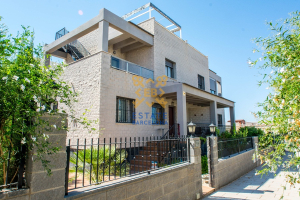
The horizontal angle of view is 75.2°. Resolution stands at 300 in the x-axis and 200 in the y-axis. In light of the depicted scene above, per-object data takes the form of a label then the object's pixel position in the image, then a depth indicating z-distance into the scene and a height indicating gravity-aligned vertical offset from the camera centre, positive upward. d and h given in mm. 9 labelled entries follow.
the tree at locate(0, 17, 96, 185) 2104 +343
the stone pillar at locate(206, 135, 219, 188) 6504 -1145
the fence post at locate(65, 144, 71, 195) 2737 -656
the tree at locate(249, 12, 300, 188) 2353 +495
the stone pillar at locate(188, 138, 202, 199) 5668 -1015
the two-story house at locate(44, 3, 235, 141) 9133 +2727
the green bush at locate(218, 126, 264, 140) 12825 -533
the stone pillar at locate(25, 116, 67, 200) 2328 -549
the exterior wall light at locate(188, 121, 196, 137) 6234 -27
